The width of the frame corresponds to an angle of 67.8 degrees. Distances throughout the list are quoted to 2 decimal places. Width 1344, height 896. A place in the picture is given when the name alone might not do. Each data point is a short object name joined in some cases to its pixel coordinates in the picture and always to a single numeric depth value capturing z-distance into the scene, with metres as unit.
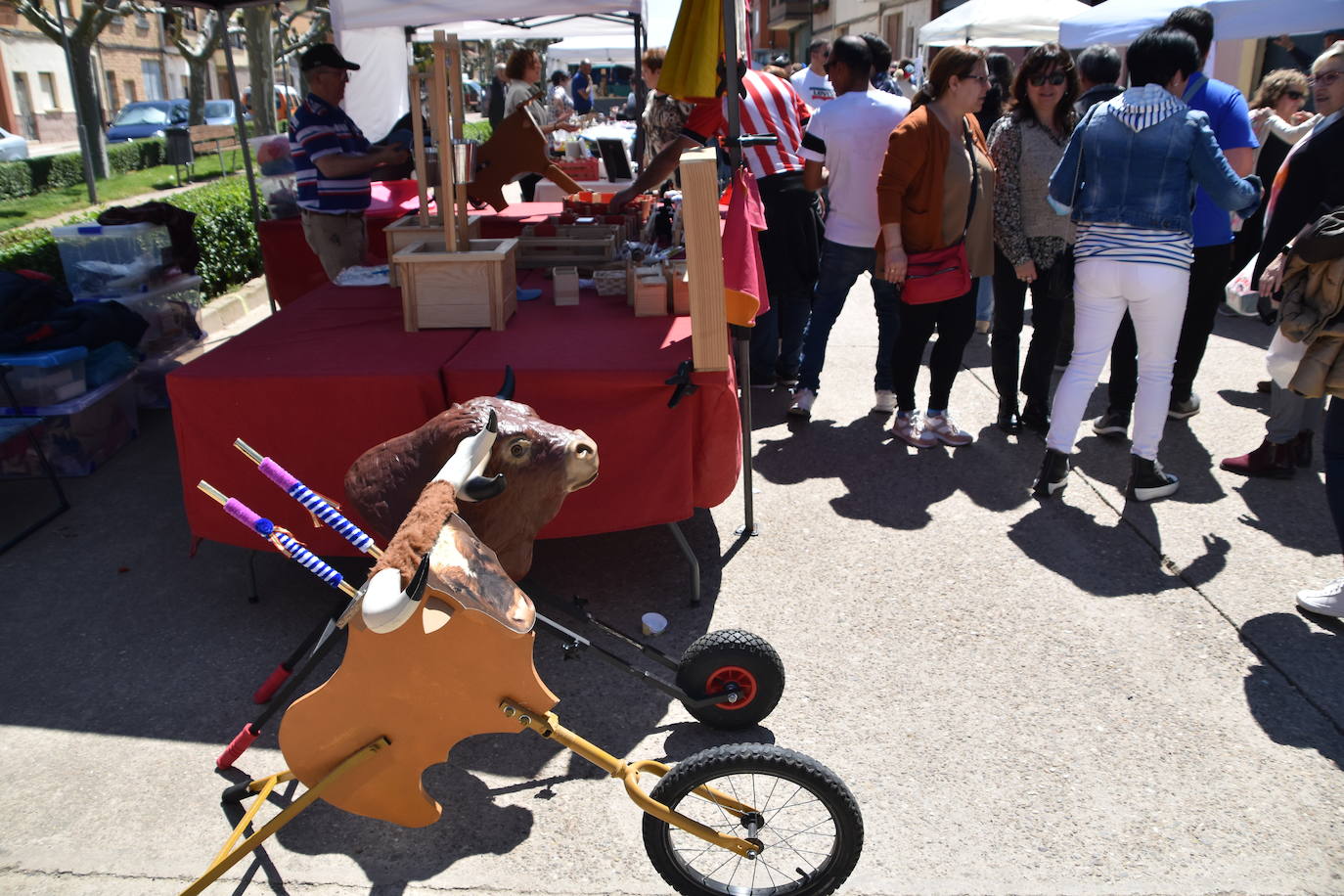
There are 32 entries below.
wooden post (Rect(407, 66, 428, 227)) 3.49
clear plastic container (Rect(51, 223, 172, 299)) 5.38
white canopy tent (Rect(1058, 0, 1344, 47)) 7.11
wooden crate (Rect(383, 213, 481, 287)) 4.05
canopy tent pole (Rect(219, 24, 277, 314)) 6.64
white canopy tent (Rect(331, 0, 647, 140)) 6.84
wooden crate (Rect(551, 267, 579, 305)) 4.07
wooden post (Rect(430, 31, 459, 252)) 3.28
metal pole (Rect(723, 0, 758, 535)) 3.43
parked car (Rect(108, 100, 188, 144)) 27.16
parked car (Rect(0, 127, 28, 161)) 19.47
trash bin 18.72
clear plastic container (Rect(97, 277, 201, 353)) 5.72
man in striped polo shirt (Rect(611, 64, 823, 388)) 4.96
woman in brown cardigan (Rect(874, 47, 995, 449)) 4.25
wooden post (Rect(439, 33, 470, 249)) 3.53
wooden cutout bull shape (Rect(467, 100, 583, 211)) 5.16
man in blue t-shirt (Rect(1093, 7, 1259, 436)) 4.29
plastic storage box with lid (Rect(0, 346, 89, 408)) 4.34
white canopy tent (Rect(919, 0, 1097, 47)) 9.59
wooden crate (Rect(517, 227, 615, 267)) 4.61
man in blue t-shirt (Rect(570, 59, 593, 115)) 23.34
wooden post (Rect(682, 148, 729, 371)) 3.00
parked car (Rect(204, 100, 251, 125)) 29.08
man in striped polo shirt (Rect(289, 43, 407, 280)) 5.22
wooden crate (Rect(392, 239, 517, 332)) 3.68
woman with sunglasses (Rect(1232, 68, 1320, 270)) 6.21
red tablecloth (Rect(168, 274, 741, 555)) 3.27
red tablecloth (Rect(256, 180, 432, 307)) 6.36
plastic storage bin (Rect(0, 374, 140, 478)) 4.58
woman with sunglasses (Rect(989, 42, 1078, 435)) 4.43
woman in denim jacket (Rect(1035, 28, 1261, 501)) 3.74
